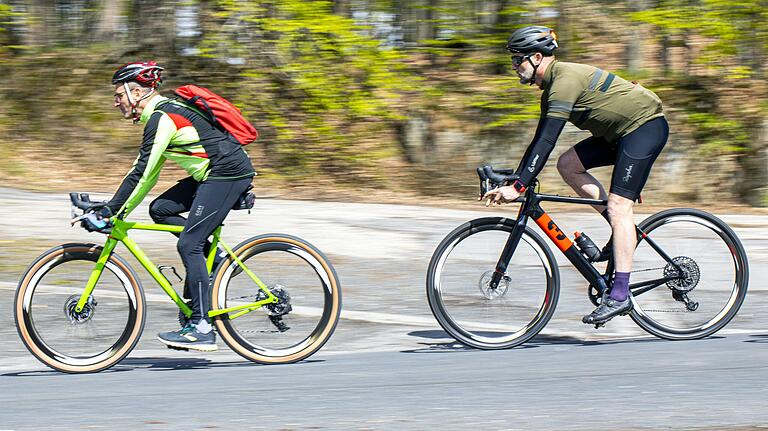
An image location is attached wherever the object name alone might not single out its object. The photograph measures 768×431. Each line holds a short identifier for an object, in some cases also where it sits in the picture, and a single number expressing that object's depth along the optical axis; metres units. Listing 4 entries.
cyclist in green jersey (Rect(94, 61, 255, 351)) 6.41
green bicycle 6.46
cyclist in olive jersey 6.72
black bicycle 6.96
